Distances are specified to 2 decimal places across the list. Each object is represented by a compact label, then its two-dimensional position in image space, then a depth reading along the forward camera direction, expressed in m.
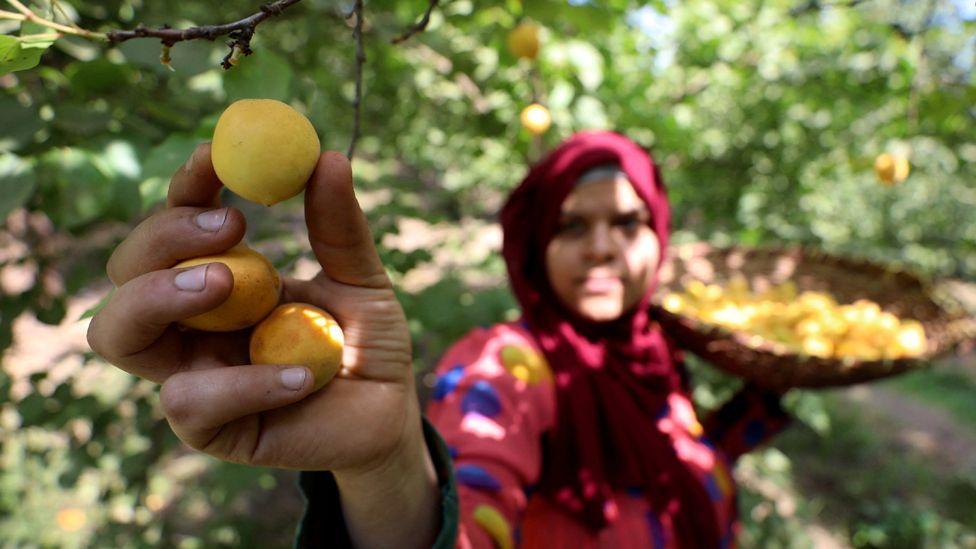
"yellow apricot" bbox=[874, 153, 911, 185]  0.71
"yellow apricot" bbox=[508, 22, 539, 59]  0.55
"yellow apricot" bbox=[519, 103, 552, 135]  0.58
